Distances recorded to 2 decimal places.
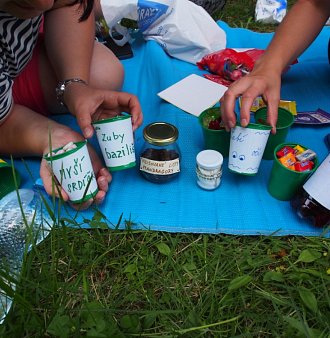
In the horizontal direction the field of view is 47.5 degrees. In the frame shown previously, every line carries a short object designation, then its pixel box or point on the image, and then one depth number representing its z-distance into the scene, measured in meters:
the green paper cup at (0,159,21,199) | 1.03
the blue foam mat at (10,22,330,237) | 0.98
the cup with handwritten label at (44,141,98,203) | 0.86
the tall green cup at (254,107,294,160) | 1.07
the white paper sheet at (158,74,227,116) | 1.33
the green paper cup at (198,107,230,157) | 1.09
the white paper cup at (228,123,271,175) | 0.93
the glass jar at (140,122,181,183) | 0.99
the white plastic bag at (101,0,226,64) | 1.54
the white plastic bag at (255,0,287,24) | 1.93
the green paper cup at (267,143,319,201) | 0.94
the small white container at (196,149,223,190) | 1.00
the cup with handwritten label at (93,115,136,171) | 0.93
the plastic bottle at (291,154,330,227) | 0.88
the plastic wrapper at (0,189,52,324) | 0.81
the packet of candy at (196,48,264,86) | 1.41
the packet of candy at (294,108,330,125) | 1.23
